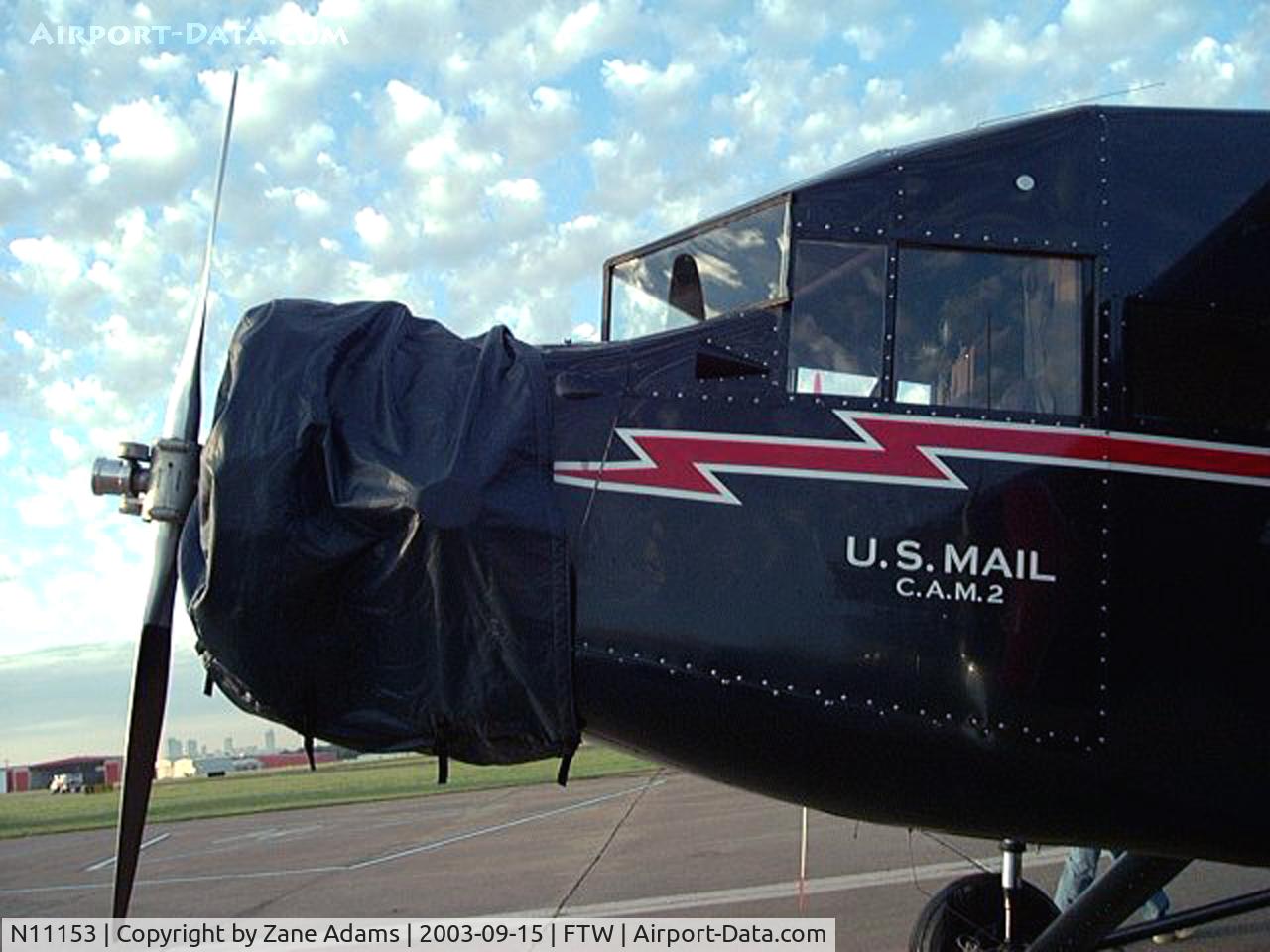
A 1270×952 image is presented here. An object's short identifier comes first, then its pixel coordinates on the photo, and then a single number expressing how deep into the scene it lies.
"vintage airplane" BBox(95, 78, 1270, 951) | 4.04
